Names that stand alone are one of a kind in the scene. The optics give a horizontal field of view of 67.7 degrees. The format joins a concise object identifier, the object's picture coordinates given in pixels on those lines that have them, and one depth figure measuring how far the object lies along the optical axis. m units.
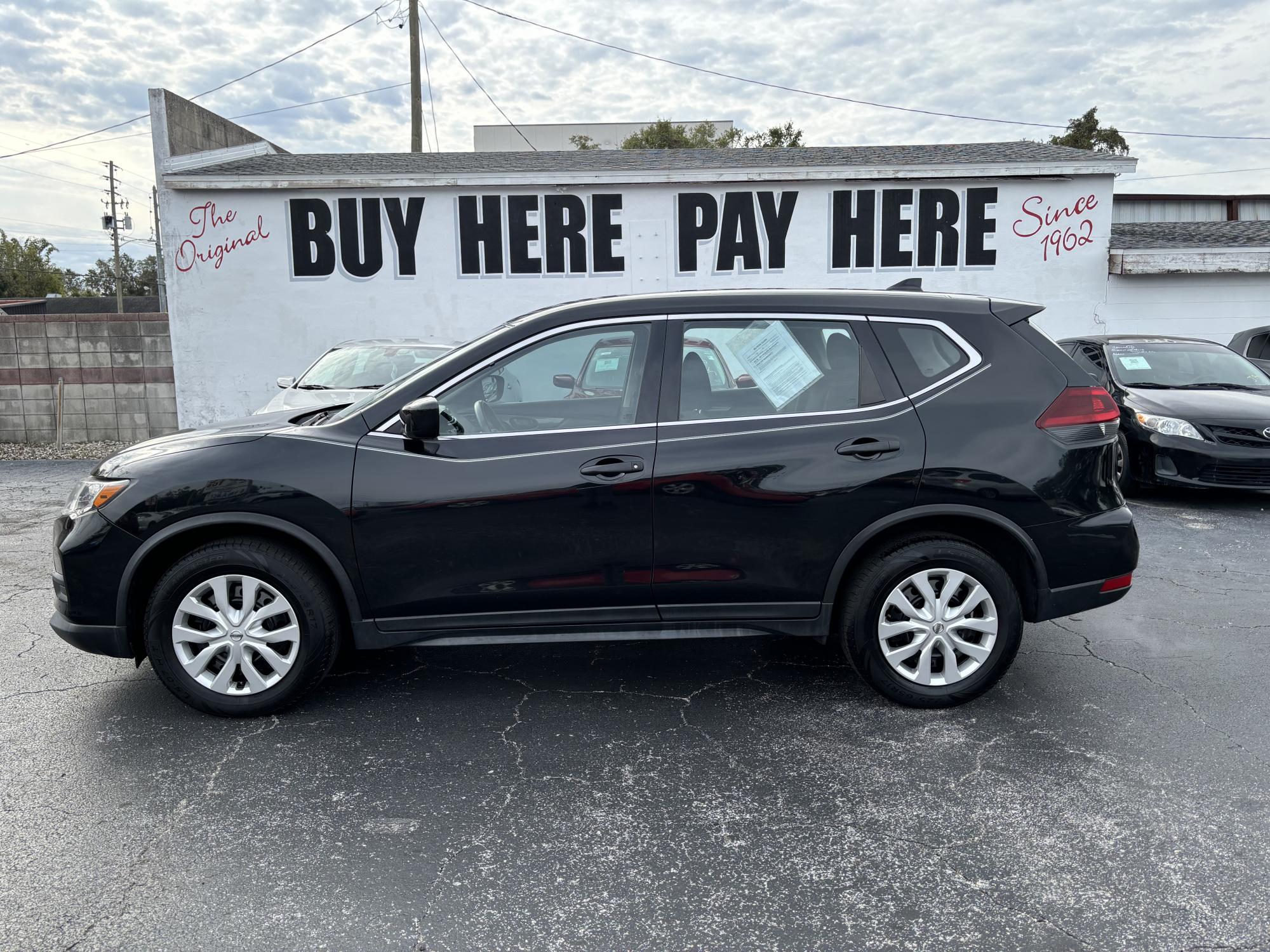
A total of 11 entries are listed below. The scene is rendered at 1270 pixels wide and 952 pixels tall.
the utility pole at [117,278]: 53.54
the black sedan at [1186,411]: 7.95
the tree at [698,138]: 39.56
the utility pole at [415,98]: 19.28
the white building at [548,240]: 13.02
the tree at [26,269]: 71.56
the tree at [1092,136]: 34.97
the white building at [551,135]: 51.59
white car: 8.49
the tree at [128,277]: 91.31
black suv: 3.85
